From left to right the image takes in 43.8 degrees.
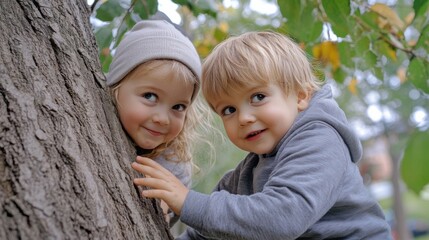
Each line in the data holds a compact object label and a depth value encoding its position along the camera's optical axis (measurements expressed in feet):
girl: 5.32
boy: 4.17
